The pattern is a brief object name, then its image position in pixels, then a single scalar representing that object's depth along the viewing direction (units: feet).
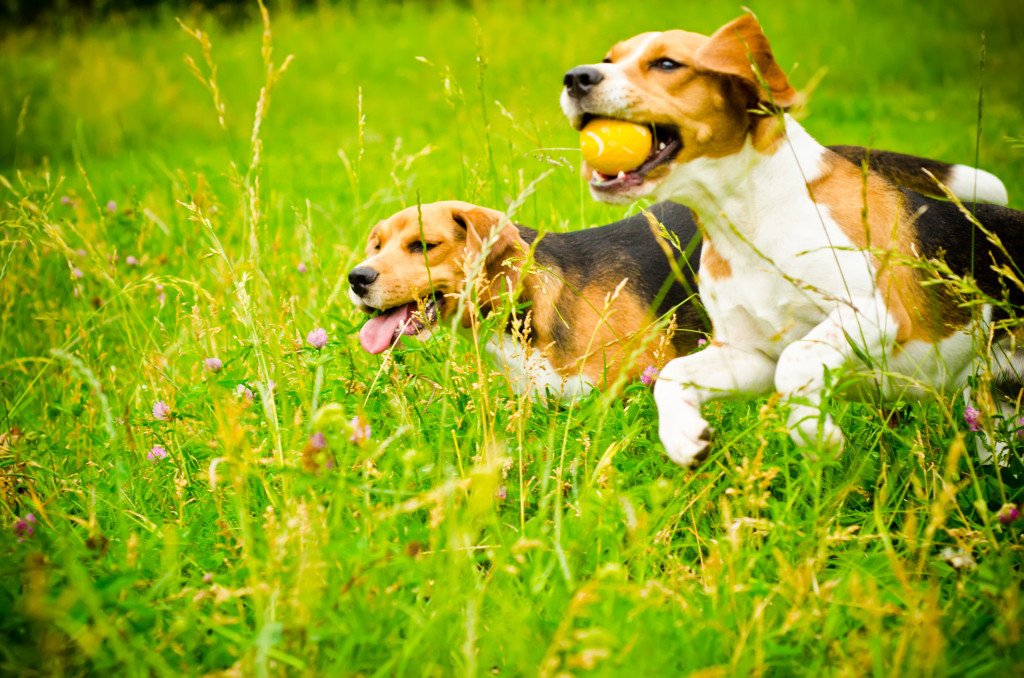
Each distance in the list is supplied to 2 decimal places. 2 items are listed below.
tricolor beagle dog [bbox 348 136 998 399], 12.10
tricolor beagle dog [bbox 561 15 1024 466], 9.16
